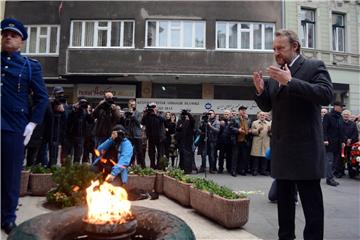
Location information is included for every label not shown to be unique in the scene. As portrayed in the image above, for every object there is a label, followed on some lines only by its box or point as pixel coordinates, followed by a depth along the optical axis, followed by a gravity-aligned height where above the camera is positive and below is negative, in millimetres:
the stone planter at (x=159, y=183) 7750 -816
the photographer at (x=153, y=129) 11328 +358
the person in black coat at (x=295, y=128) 3178 +142
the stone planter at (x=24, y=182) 6875 -761
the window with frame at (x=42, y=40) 23500 +5940
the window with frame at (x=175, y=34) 22000 +6054
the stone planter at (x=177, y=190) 6594 -855
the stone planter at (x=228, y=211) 5227 -920
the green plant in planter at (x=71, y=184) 5969 -689
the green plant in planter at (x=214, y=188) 5496 -689
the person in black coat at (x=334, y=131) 10363 +387
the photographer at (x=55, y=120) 8555 +434
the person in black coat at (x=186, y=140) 11656 +62
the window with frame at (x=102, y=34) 22250 +6075
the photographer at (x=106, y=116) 9055 +564
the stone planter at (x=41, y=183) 7062 -784
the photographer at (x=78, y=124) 10023 +406
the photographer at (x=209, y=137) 12016 +170
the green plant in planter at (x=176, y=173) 7180 -596
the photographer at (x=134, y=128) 11078 +366
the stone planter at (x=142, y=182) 7586 -794
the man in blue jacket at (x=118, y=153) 6656 -207
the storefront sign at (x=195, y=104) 22531 +2184
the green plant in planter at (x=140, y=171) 7742 -590
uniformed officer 3545 +281
